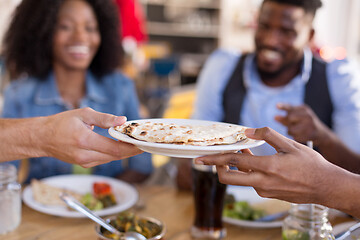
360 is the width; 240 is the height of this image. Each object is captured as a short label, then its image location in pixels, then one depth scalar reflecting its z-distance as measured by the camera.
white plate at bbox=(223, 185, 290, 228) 1.12
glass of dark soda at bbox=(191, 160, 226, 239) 1.09
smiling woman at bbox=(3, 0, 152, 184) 1.92
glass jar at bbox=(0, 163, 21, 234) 1.07
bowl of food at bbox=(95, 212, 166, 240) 0.87
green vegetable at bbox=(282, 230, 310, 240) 0.90
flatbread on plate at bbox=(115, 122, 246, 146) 0.78
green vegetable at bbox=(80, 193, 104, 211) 1.22
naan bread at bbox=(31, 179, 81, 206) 1.23
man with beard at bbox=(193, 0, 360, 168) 1.81
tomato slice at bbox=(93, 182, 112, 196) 1.36
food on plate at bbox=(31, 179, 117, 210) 1.23
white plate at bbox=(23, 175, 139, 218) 1.16
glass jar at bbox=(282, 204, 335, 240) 0.88
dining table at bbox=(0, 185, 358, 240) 1.08
